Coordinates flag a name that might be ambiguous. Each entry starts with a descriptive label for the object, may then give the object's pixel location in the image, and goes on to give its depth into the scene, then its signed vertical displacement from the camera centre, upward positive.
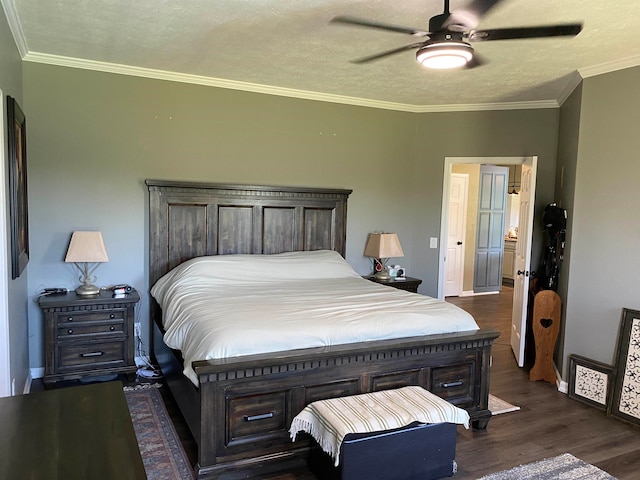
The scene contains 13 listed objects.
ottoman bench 2.30 -1.16
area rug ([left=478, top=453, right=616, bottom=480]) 2.63 -1.48
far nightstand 4.86 -0.79
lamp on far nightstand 4.92 -0.45
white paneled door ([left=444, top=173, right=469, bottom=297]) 8.15 -0.45
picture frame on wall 2.84 +0.04
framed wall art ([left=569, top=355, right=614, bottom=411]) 3.54 -1.31
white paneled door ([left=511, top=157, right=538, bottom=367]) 4.44 -0.46
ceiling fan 2.21 +0.85
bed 2.51 -0.88
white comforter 2.63 -0.69
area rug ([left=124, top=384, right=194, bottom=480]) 2.60 -1.50
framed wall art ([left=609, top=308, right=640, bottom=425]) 3.35 -1.14
